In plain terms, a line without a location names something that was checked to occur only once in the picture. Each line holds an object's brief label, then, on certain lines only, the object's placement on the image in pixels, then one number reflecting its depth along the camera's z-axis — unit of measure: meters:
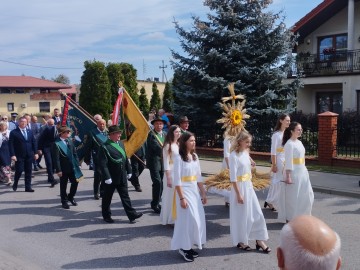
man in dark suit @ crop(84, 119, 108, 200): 9.87
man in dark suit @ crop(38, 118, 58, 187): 12.26
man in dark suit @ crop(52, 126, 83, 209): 9.21
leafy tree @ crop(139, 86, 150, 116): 38.45
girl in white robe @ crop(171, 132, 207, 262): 5.89
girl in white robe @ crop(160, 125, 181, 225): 7.14
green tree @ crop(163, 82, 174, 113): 35.98
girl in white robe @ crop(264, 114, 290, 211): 8.20
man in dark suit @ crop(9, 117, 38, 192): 10.96
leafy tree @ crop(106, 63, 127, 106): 30.70
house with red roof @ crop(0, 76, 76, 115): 57.16
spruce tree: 17.06
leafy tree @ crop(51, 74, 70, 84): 97.25
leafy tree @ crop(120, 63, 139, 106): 31.55
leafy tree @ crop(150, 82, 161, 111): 41.06
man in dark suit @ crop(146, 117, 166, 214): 8.42
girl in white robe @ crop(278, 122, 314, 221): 7.31
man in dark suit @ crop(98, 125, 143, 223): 7.71
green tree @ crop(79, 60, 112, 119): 28.81
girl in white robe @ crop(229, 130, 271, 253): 6.12
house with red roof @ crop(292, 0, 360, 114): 21.44
